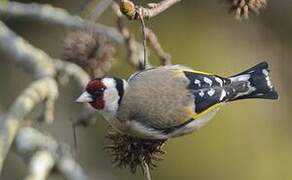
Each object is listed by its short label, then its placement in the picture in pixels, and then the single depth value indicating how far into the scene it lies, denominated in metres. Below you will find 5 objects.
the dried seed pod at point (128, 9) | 3.85
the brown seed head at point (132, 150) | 4.54
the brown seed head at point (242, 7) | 4.57
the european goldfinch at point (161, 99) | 4.76
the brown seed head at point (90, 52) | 5.77
